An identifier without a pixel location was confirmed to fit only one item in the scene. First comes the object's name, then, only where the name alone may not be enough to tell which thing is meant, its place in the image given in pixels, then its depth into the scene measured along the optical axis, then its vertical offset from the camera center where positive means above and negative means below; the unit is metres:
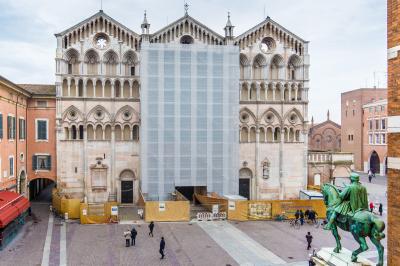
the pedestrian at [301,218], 33.62 -6.50
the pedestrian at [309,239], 25.98 -6.35
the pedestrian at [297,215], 33.47 -6.24
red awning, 26.26 -4.69
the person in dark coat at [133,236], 27.09 -6.37
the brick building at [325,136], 89.06 +0.42
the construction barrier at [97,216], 33.66 -6.29
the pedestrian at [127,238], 27.00 -6.52
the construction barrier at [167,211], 34.56 -6.07
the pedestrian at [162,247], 24.41 -6.39
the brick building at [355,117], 79.06 +4.05
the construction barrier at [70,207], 35.19 -5.80
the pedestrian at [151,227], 29.72 -6.34
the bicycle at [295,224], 33.06 -6.92
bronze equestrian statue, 13.68 -2.69
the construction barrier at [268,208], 35.50 -6.09
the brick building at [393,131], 13.57 +0.23
